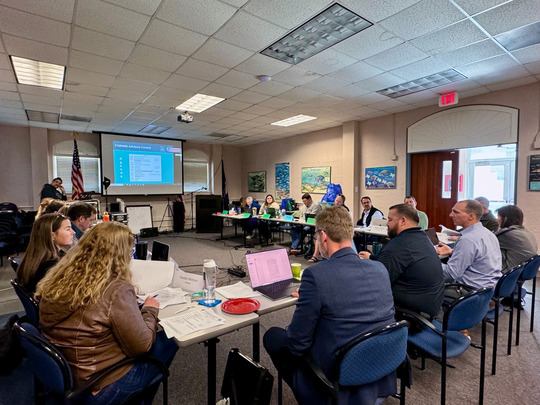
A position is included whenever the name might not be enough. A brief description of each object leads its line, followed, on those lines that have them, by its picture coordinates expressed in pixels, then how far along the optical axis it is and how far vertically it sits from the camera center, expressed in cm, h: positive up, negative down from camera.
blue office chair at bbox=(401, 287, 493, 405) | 170 -90
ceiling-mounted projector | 555 +138
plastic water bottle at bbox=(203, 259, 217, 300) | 187 -62
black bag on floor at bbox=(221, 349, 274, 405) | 134 -98
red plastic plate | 167 -73
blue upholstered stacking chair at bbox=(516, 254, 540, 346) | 247 -77
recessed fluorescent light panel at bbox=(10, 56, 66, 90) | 367 +163
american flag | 730 +29
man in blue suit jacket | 123 -57
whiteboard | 852 -88
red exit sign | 484 +152
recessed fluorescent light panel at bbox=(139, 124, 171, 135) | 742 +160
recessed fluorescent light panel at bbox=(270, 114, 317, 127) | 651 +162
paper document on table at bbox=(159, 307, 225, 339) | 145 -74
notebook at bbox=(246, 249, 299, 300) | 200 -66
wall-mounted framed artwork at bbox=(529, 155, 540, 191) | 436 +21
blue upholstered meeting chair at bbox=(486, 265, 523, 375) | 219 -85
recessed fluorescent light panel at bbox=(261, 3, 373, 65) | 270 +163
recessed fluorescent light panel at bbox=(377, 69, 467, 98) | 413 +163
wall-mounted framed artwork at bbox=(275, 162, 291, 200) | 901 +18
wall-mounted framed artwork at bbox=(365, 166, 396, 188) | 632 +23
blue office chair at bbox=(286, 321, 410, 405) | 119 -76
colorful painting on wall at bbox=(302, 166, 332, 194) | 779 +23
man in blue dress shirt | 235 -63
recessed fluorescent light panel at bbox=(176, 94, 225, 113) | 513 +164
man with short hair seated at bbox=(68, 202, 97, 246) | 300 -30
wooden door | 567 +7
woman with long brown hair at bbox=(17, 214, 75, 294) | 180 -44
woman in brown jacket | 121 -55
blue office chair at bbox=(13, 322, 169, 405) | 116 -77
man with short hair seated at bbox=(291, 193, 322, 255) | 626 -90
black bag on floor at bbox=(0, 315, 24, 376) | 216 -127
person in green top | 467 -56
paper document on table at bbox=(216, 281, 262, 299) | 193 -74
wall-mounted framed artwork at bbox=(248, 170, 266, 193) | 995 +22
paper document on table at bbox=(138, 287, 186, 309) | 181 -74
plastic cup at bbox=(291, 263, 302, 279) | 229 -67
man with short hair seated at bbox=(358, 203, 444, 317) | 192 -58
